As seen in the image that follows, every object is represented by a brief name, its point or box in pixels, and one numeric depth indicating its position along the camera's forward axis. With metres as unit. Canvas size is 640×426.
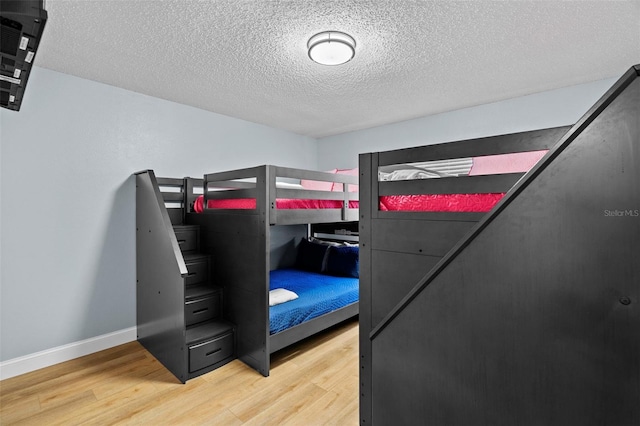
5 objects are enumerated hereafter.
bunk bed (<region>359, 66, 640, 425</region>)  0.76
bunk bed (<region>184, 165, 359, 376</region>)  2.34
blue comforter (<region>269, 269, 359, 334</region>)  2.50
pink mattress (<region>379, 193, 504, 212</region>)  1.34
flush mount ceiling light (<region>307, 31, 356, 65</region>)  2.00
